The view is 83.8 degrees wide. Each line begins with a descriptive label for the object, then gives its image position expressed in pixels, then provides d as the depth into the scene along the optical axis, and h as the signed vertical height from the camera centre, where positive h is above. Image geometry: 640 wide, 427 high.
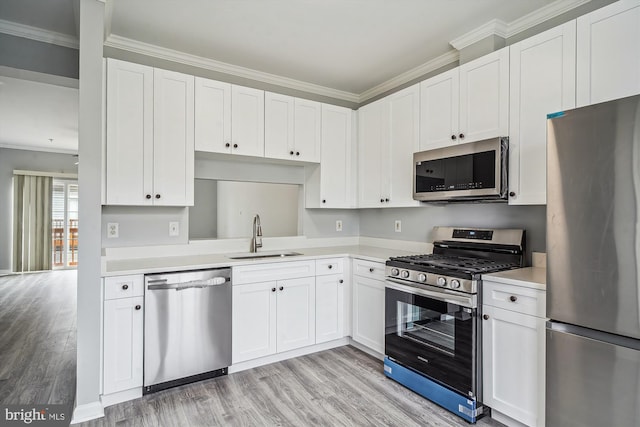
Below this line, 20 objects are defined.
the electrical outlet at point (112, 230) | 2.80 -0.15
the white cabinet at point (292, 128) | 3.21 +0.80
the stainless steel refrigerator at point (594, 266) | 1.46 -0.22
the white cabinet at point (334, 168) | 3.56 +0.47
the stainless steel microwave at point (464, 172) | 2.32 +0.31
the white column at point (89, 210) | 2.12 +0.01
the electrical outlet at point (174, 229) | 3.03 -0.14
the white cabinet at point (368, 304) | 2.92 -0.77
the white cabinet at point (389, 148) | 3.06 +0.61
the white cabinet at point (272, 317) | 2.73 -0.84
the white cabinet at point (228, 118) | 2.88 +0.79
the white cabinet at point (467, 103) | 2.38 +0.82
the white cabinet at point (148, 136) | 2.54 +0.57
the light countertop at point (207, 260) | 2.37 -0.37
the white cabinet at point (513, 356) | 1.87 -0.78
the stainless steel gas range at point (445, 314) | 2.12 -0.66
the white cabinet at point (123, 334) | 2.23 -0.78
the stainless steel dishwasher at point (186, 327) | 2.37 -0.80
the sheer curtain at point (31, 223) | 7.23 -0.25
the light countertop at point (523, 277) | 1.89 -0.35
